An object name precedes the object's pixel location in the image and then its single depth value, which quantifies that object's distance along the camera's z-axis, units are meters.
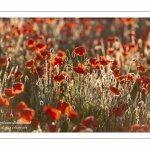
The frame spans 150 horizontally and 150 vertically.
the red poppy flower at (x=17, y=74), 6.03
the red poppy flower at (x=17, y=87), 5.34
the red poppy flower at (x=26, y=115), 5.04
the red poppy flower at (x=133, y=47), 7.28
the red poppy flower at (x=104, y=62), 5.87
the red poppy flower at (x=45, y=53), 5.99
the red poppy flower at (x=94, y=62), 5.89
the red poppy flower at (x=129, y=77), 5.80
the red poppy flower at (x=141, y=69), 6.00
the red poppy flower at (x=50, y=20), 9.68
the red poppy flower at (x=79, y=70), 5.69
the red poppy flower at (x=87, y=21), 10.35
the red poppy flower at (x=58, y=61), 5.90
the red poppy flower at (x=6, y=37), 8.04
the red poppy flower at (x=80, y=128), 5.06
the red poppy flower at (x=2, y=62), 6.43
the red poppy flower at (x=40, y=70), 5.98
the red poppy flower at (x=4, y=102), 5.40
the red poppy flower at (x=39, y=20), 9.60
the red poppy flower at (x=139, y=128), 5.35
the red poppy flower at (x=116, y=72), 5.90
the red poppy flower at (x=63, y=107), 5.31
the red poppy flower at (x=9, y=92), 5.37
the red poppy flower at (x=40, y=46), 6.62
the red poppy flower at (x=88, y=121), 5.02
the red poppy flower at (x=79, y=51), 5.87
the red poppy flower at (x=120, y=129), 5.46
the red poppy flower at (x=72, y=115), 5.16
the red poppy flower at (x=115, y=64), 6.79
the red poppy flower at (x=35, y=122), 5.24
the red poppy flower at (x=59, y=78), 5.58
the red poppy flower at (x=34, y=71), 6.12
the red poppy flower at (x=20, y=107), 5.13
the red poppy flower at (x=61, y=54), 6.20
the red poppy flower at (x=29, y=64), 6.04
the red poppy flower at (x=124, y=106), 5.50
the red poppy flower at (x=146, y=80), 5.85
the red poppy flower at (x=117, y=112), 5.33
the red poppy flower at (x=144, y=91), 5.94
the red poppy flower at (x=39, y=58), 6.43
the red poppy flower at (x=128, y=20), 9.51
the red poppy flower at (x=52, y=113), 4.91
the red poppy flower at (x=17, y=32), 7.75
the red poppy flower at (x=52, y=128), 5.13
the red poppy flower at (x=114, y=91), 5.38
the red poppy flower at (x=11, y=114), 5.47
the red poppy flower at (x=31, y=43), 6.87
